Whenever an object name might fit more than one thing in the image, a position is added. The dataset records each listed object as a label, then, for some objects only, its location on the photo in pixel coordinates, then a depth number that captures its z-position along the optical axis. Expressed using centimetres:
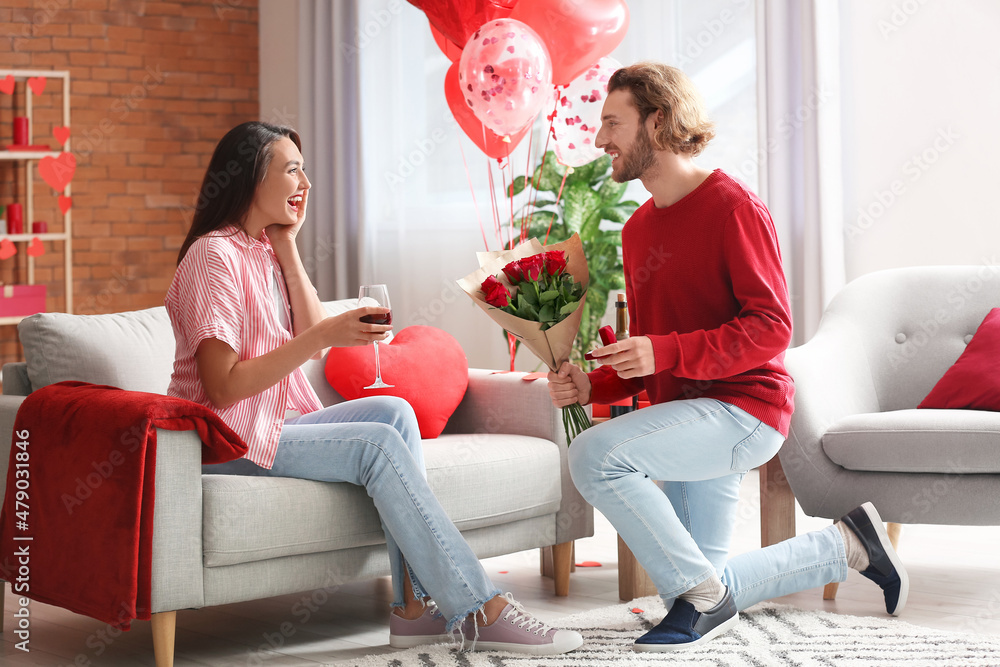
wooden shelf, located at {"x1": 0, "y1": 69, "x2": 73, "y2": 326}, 524
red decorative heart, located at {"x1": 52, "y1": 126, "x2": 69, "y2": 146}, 537
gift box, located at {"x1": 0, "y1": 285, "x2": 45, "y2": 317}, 517
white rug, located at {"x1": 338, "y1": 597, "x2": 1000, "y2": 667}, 205
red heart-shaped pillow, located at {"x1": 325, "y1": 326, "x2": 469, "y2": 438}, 277
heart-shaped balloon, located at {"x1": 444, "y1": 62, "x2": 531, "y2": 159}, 373
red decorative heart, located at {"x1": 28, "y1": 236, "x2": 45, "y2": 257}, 530
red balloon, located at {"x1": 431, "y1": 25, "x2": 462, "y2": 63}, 389
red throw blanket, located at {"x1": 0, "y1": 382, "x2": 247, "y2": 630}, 196
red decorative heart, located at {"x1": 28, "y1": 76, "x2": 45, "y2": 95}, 525
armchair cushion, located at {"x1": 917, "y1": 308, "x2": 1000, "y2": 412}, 262
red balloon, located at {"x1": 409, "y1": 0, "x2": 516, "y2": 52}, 359
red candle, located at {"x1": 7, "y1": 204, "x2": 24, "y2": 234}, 527
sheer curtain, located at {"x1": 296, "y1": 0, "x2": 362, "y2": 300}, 557
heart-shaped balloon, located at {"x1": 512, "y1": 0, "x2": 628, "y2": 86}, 348
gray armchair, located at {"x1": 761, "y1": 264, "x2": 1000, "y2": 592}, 238
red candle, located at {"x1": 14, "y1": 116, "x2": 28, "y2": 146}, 523
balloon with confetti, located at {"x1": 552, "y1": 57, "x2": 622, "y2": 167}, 369
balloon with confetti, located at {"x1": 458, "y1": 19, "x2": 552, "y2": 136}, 329
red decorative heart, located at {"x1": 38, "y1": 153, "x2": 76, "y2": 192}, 534
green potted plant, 421
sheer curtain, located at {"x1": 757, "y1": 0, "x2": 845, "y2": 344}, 387
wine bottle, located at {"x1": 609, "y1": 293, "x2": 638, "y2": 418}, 245
